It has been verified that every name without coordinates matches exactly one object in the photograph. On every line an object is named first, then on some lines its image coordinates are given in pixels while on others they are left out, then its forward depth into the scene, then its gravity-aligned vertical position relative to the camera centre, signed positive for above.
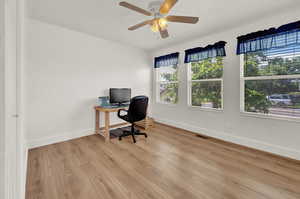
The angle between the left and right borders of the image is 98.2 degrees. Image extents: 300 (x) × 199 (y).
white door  0.60 -0.08
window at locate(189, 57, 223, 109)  2.99 +0.37
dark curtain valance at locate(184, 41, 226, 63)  2.81 +1.09
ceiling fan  1.66 +1.12
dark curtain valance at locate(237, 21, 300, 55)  2.03 +1.02
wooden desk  2.79 -0.49
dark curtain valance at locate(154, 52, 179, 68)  3.73 +1.16
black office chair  2.70 -0.27
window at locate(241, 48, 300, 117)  2.11 +0.27
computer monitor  3.17 +0.08
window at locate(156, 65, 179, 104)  3.93 +0.45
